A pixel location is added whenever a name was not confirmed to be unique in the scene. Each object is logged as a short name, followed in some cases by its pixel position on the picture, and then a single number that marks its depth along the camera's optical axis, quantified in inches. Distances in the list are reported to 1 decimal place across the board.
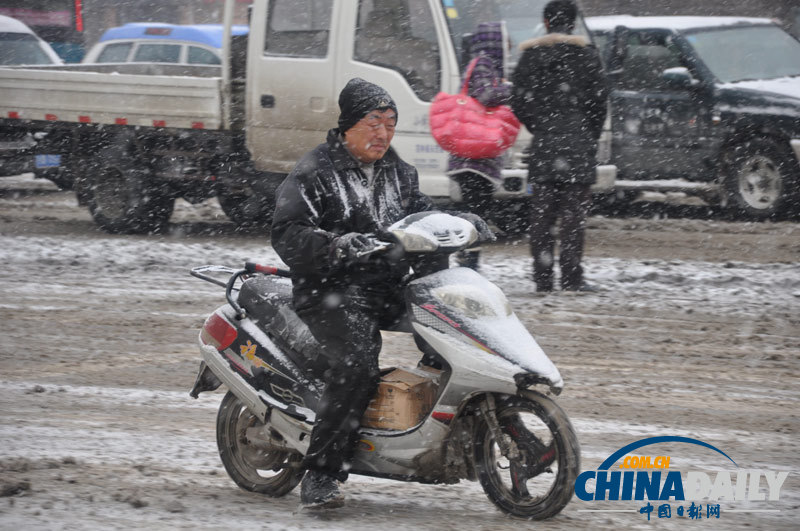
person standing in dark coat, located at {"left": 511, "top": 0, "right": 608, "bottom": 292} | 707.4
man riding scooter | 349.4
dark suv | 1037.2
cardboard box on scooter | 354.9
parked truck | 913.5
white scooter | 331.3
